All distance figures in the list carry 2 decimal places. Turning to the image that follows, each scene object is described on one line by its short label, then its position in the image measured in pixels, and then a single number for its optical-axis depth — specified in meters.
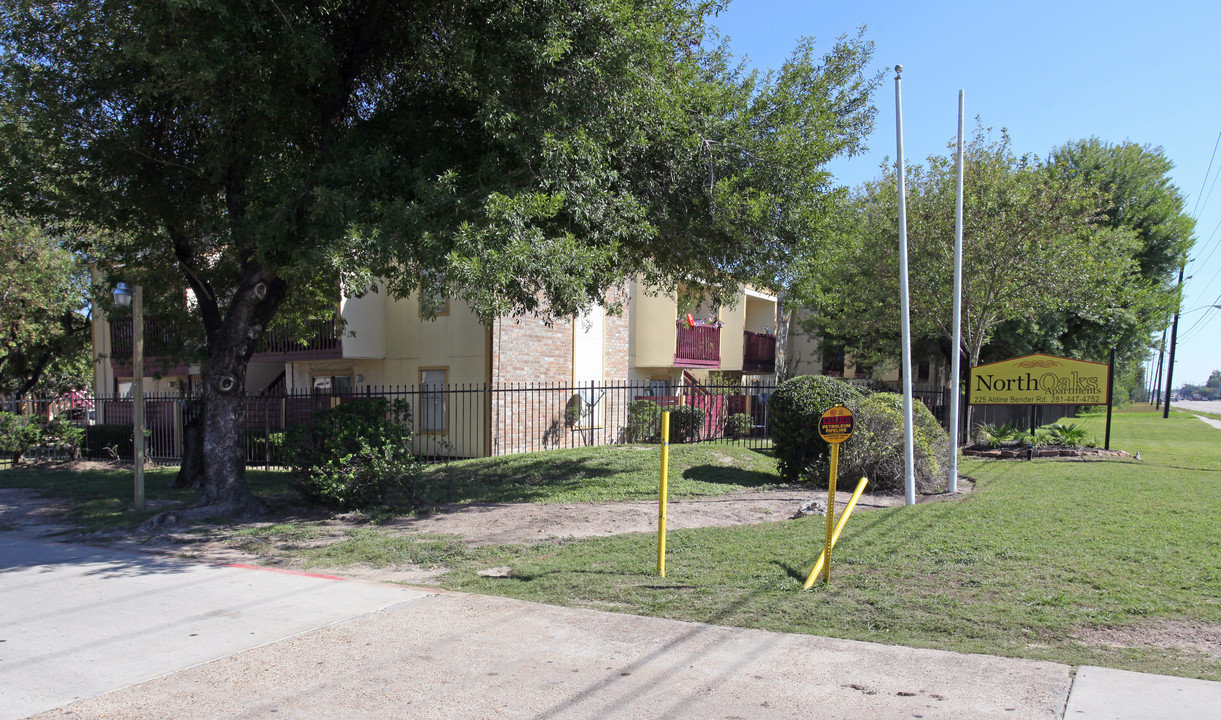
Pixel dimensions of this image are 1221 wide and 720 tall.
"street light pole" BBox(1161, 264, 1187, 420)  44.50
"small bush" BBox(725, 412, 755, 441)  22.16
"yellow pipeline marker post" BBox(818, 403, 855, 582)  6.99
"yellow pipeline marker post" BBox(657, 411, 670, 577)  7.46
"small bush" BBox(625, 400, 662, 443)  21.89
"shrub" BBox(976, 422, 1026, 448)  19.25
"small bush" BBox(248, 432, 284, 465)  19.27
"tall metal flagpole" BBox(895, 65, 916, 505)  11.18
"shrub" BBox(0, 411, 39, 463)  19.20
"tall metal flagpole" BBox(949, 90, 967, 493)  12.35
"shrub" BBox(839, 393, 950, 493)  12.41
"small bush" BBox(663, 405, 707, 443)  21.64
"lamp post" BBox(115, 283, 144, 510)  11.92
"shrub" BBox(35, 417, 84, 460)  19.83
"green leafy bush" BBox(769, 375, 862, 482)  13.41
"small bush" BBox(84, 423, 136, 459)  22.22
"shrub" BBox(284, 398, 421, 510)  11.12
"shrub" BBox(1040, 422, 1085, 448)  18.84
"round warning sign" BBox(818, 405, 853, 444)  7.20
